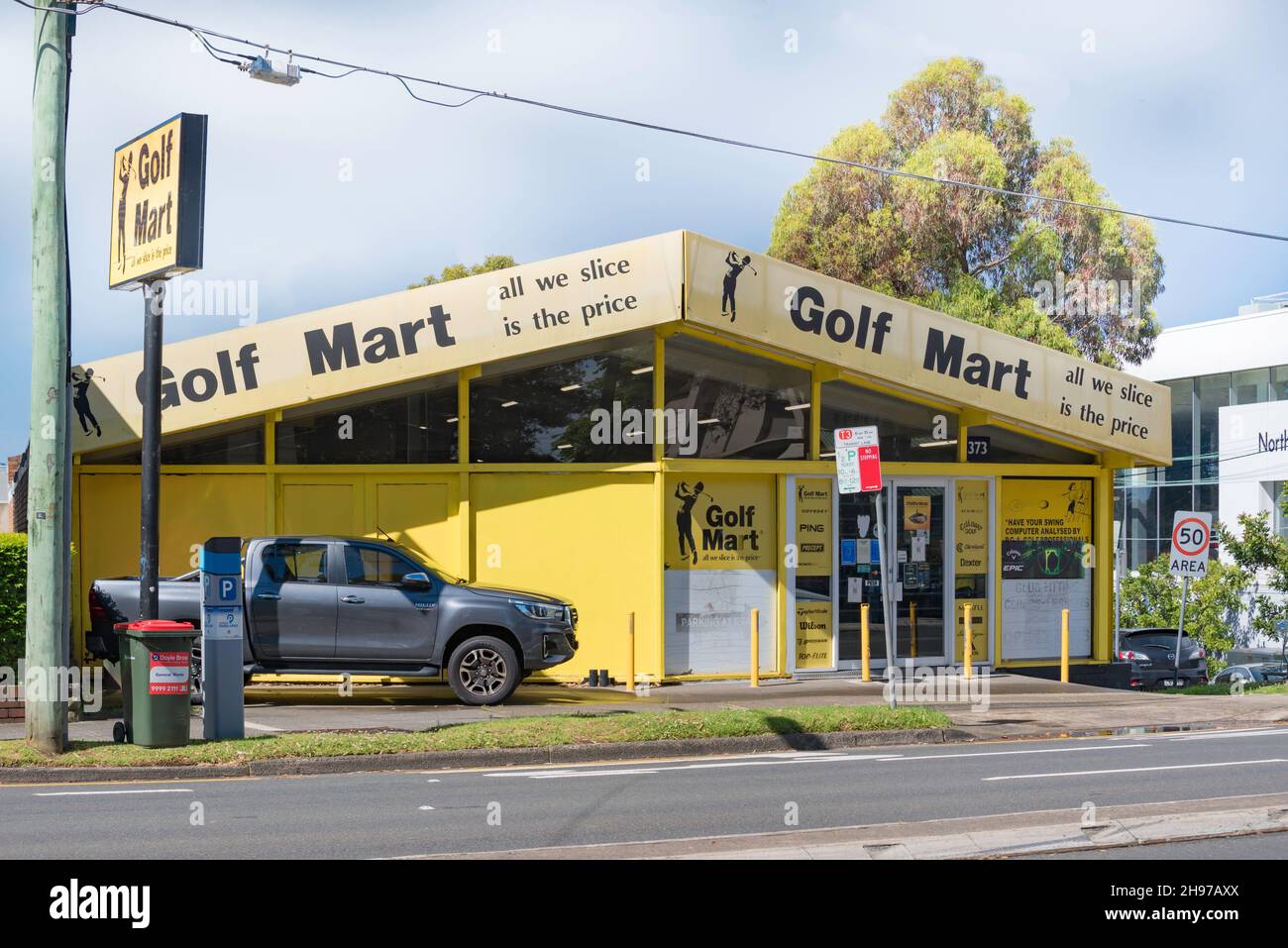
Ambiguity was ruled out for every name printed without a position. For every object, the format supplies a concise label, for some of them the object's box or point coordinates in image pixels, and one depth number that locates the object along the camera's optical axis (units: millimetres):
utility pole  11945
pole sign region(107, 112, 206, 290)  12125
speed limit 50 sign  22906
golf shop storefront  17672
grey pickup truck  15406
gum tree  38875
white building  41906
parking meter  12711
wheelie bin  12180
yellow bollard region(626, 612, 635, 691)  17100
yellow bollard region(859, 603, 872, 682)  19264
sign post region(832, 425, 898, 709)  15531
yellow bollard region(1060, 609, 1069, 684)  19391
